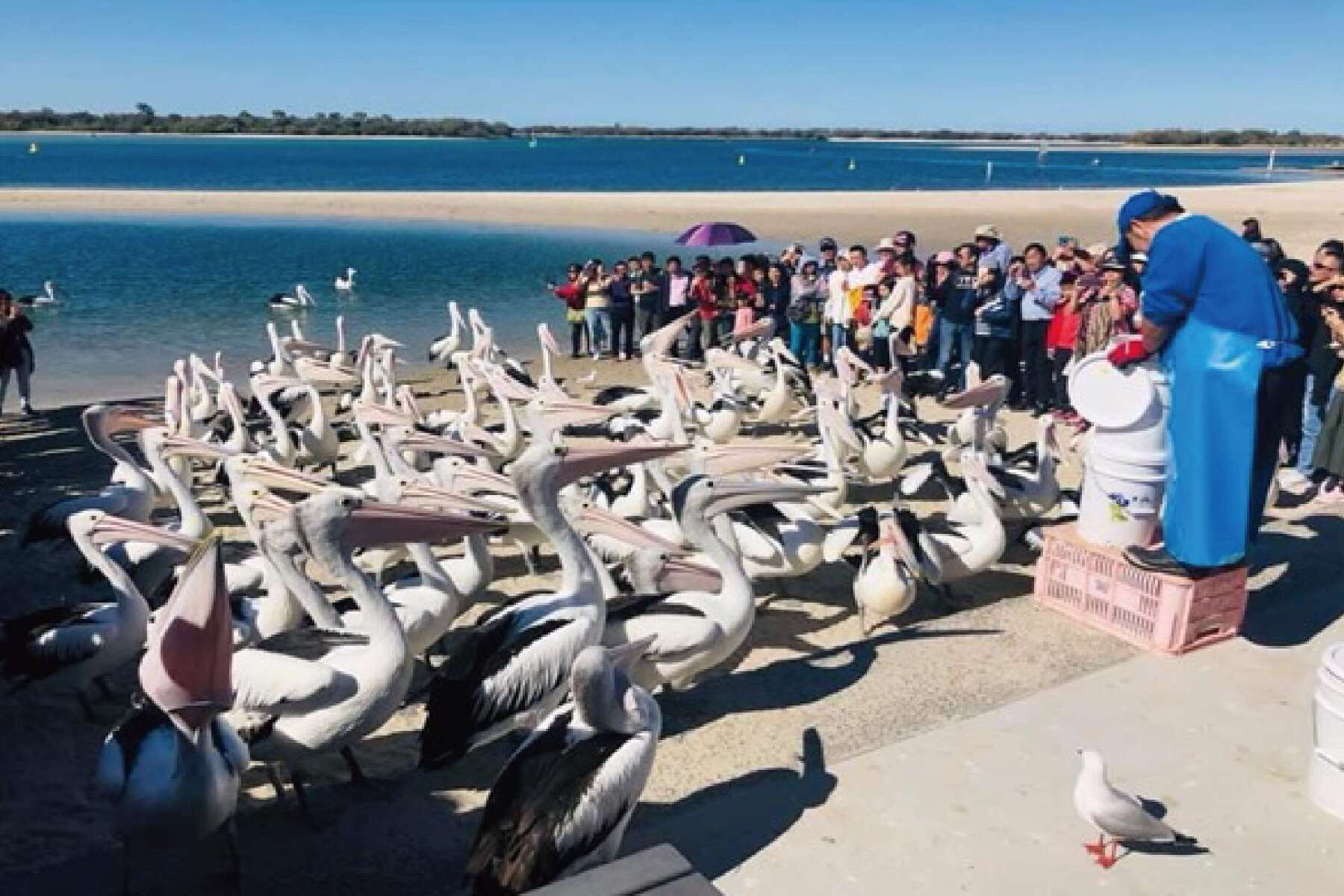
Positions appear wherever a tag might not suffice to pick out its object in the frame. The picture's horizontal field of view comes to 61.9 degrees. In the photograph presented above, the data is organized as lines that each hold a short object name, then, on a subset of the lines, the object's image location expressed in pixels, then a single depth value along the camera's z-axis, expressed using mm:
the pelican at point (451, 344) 14133
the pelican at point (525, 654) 4055
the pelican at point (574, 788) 3133
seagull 3426
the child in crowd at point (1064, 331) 9969
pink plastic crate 4957
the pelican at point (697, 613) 4594
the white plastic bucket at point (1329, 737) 3713
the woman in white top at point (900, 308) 11094
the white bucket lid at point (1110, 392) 5207
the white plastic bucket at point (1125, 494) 5254
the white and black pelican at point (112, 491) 6355
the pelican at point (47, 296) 19109
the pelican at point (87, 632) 4711
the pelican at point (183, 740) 3145
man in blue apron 4555
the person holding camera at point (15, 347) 10406
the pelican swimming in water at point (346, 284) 22141
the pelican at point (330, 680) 3945
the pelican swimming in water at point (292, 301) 19719
